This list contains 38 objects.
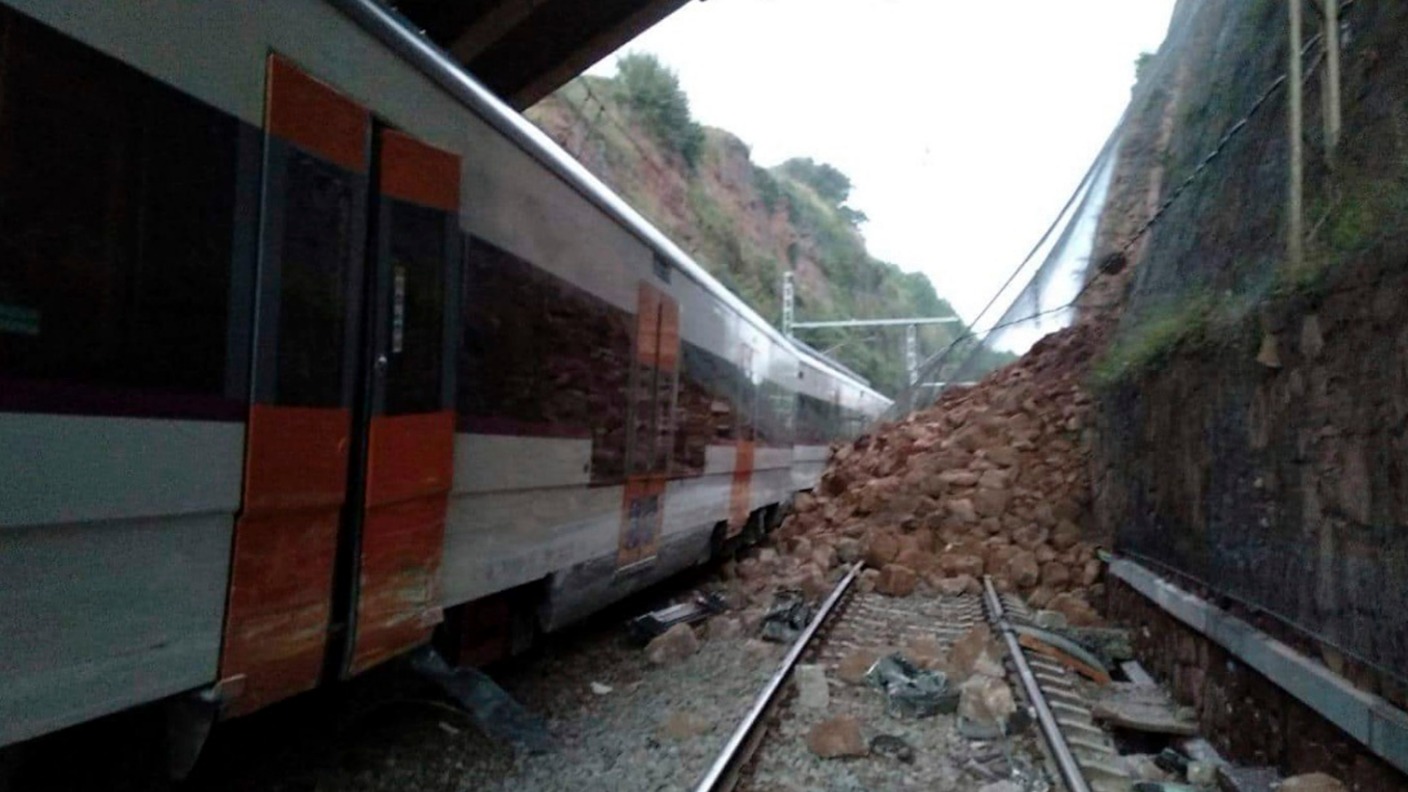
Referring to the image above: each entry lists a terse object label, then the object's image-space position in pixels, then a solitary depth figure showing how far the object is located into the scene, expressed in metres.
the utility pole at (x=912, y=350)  38.96
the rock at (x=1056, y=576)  11.89
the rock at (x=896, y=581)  11.85
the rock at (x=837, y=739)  5.74
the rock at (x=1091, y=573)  11.73
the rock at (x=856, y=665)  7.44
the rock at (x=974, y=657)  7.61
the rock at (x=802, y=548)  14.20
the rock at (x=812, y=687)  6.76
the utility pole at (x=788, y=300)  33.42
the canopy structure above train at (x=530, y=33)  11.29
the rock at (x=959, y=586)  11.97
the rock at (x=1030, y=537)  13.17
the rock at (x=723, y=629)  8.97
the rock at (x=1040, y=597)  11.17
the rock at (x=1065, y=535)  13.00
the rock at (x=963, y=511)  14.26
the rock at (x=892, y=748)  5.77
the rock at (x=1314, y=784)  4.60
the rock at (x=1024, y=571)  12.07
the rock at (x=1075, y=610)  10.38
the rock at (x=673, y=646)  7.92
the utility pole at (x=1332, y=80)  6.18
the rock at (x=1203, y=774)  5.62
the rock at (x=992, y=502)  14.26
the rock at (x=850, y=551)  13.89
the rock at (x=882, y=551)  13.45
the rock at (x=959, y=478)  15.11
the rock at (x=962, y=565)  12.85
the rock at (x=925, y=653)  7.75
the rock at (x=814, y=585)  11.12
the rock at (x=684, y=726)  6.02
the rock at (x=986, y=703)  6.38
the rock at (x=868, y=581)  12.01
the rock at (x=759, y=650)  8.08
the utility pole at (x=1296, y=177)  6.09
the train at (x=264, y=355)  2.67
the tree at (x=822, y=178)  70.00
